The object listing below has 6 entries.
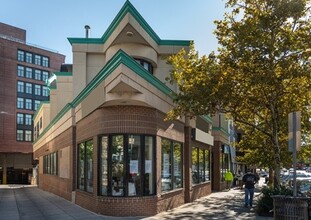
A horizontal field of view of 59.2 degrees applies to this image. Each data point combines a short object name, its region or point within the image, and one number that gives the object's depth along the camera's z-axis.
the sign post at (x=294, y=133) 6.07
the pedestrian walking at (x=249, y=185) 11.81
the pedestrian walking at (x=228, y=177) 19.68
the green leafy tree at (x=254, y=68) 8.82
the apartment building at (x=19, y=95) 47.54
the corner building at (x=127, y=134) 9.05
